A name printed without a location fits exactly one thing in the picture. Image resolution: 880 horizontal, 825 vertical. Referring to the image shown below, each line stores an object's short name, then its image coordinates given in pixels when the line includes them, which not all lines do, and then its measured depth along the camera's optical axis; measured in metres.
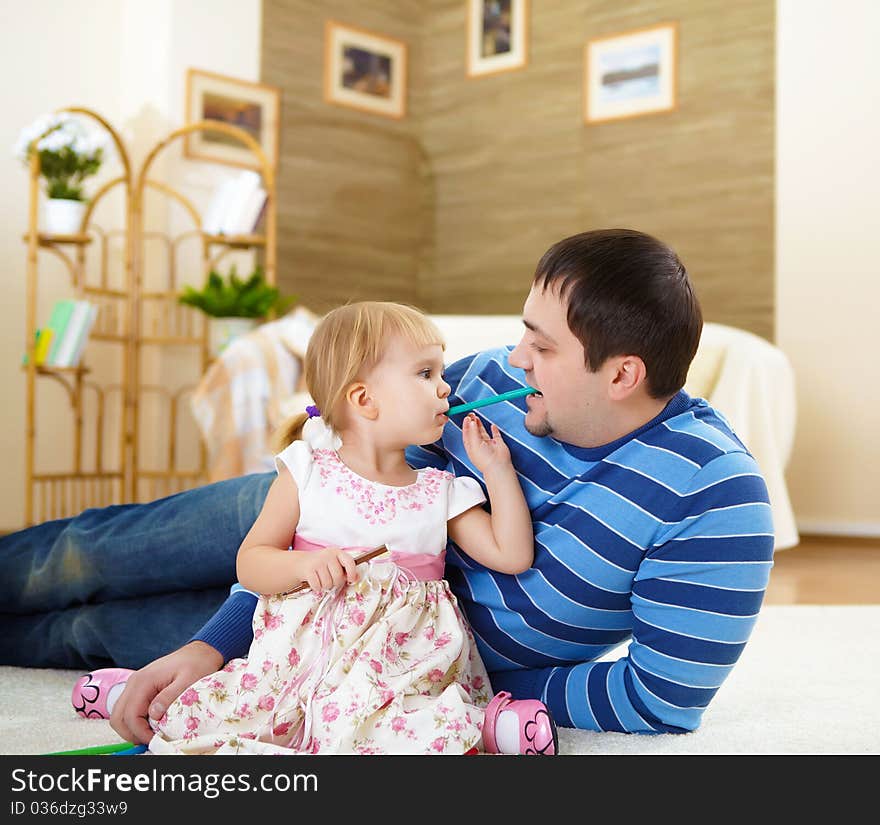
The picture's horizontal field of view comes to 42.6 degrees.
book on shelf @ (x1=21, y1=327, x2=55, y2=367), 4.31
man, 1.36
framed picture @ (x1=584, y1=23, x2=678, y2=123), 5.30
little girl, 1.25
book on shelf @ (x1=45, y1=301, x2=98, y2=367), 4.31
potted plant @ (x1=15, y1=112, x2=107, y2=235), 4.31
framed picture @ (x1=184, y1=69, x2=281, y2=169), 5.09
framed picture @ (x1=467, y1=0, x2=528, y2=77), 5.84
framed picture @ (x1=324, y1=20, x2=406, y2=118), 5.75
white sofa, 3.60
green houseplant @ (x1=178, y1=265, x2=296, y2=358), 4.52
